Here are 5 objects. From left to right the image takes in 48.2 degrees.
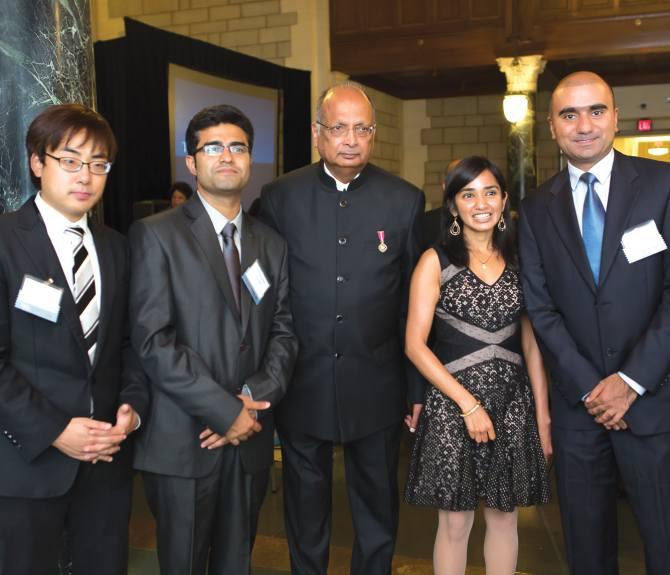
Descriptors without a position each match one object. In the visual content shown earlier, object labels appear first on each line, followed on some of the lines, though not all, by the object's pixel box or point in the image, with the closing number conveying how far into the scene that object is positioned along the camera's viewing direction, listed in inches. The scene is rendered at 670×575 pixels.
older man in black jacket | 99.9
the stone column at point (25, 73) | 93.3
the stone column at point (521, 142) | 314.3
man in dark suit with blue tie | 87.9
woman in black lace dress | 93.7
